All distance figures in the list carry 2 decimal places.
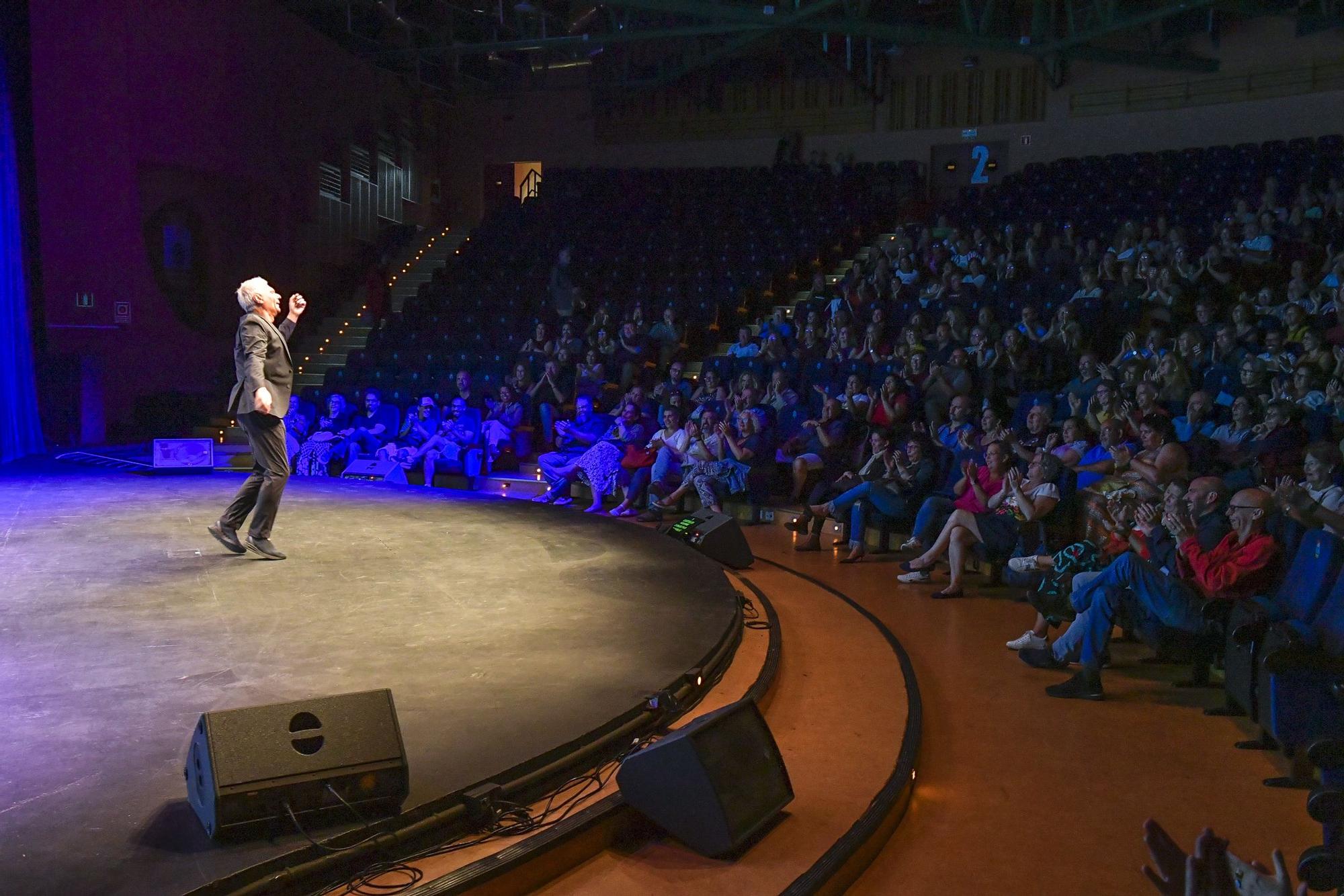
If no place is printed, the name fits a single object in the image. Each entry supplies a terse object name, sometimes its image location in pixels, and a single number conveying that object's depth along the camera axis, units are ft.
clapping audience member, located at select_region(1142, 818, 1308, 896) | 5.09
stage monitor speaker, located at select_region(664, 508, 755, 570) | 18.06
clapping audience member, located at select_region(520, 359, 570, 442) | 29.14
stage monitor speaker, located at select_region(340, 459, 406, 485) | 28.12
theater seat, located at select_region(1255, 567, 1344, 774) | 9.88
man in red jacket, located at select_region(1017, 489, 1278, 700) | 12.02
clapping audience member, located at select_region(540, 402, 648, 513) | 25.30
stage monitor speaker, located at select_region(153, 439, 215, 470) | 25.48
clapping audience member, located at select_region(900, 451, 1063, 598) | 17.49
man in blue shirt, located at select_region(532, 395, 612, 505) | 26.12
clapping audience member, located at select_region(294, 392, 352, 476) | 28.84
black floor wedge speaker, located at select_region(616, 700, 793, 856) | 7.95
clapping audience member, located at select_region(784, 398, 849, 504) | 23.27
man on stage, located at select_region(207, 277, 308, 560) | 15.14
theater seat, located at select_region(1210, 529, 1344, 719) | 10.79
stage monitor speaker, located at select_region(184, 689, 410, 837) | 6.95
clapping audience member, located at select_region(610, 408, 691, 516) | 24.49
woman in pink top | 18.45
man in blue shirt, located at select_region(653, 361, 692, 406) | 27.02
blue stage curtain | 29.73
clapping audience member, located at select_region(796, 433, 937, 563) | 20.35
